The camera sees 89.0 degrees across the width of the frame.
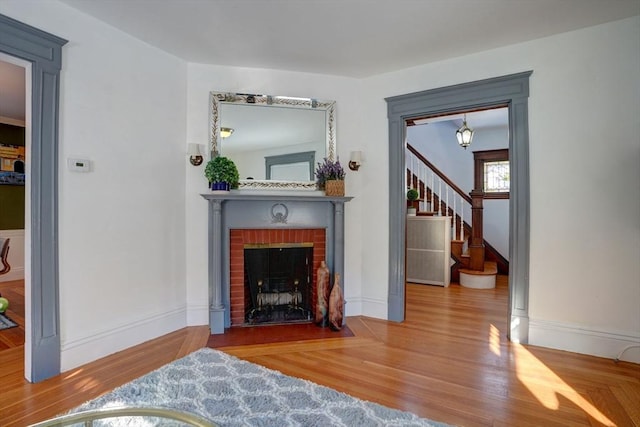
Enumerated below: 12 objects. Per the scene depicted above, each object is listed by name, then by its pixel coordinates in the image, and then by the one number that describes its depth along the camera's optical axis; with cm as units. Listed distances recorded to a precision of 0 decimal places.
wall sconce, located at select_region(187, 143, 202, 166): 299
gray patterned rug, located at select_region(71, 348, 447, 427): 168
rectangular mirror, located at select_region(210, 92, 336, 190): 312
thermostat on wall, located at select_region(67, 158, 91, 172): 225
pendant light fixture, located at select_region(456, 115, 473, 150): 462
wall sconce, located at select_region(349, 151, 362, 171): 325
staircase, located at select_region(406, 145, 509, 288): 520
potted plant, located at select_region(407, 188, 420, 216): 508
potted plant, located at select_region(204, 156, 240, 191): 293
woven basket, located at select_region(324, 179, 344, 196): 312
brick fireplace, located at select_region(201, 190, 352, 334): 295
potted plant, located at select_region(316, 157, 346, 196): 312
